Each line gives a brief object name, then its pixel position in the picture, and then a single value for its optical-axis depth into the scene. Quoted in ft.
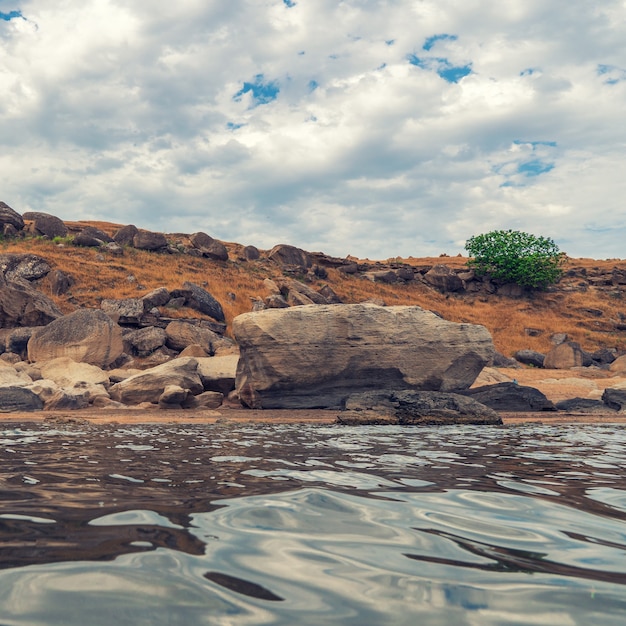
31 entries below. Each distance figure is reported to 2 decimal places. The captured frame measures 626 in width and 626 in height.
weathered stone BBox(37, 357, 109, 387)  61.72
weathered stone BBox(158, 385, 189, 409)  52.90
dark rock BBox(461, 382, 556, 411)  56.70
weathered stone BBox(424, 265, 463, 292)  172.55
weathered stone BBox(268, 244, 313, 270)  163.53
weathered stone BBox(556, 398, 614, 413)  56.98
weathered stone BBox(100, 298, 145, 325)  91.97
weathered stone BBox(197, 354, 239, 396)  60.59
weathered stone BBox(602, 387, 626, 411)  56.90
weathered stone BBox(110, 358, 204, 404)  55.88
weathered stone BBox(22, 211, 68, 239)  142.20
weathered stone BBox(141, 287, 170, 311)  101.50
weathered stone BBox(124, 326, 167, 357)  82.23
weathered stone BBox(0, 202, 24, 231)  139.03
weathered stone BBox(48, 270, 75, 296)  112.37
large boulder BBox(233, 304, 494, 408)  52.26
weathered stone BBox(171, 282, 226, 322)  107.34
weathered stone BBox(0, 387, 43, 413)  50.08
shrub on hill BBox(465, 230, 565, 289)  174.60
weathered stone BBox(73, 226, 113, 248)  138.40
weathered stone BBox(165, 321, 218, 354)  84.69
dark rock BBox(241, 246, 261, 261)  161.17
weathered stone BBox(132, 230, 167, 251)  145.59
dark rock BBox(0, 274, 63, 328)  84.38
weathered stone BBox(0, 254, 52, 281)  112.16
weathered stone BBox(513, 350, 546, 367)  115.44
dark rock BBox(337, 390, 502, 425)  42.75
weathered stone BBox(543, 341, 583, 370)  108.68
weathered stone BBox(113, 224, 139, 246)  148.55
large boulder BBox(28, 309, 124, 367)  71.85
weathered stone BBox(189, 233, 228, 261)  150.30
